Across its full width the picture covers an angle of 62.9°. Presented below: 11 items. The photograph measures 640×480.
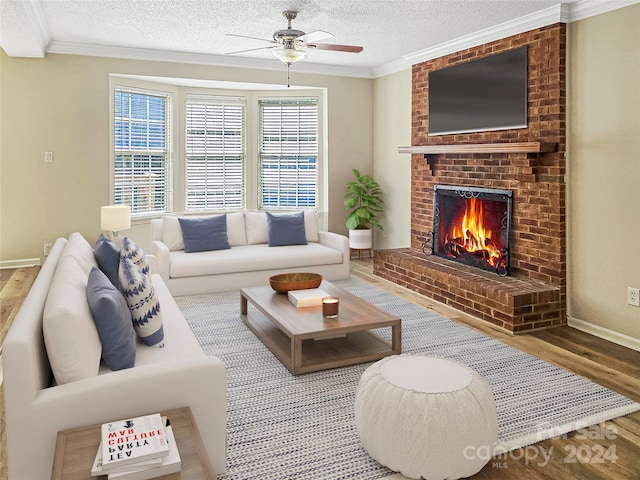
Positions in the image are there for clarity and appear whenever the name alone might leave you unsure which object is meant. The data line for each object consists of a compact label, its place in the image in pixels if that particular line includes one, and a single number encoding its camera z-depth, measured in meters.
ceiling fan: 4.09
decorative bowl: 4.01
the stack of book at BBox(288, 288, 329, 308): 3.73
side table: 1.56
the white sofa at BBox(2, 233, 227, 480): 1.81
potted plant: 6.86
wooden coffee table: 3.25
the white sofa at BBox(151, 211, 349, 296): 5.14
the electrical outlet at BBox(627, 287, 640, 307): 3.75
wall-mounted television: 4.66
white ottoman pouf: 2.04
